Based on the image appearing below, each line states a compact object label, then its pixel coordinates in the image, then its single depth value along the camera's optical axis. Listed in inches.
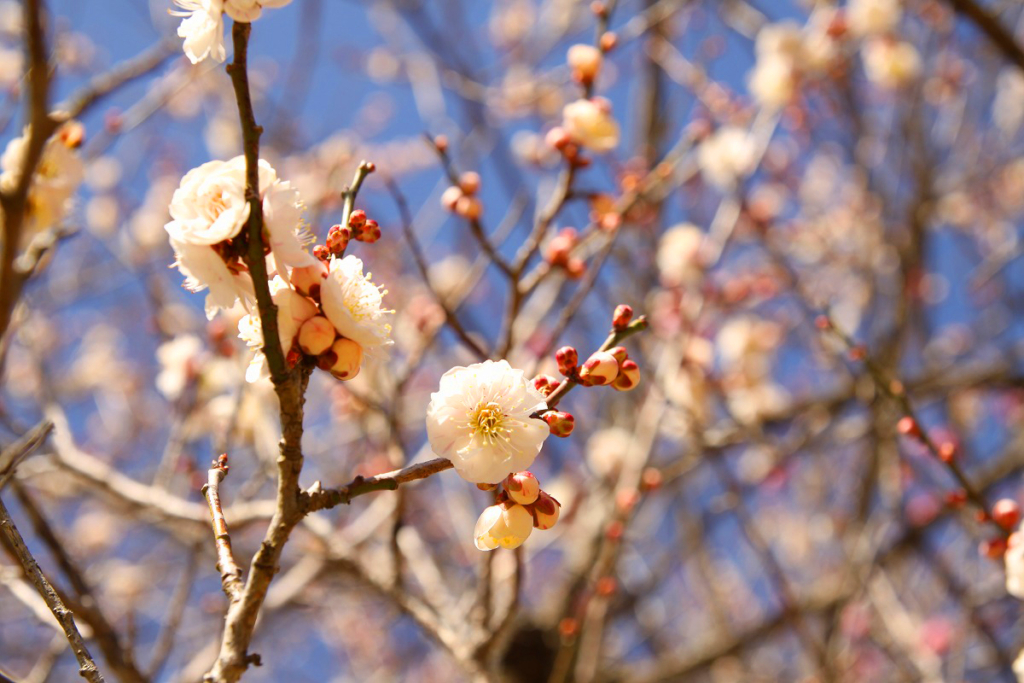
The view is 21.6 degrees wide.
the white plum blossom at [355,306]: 21.2
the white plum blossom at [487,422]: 21.6
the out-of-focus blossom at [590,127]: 27.2
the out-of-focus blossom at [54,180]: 25.8
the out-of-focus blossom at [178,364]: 33.1
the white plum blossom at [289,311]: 21.2
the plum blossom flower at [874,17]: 108.4
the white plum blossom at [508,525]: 21.7
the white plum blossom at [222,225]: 20.9
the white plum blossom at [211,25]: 21.1
